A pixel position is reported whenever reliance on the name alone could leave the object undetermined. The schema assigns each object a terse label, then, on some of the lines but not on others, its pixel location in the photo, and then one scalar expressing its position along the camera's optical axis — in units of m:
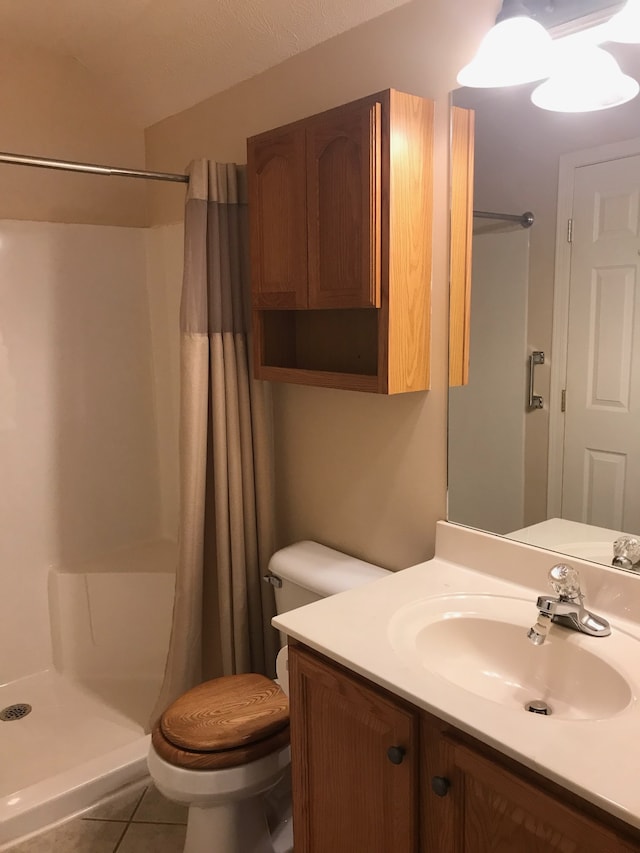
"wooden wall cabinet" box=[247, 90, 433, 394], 1.54
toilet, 1.61
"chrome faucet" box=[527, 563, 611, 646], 1.28
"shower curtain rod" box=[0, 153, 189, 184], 1.85
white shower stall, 2.49
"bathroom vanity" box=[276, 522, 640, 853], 0.96
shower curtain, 2.04
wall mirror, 1.34
